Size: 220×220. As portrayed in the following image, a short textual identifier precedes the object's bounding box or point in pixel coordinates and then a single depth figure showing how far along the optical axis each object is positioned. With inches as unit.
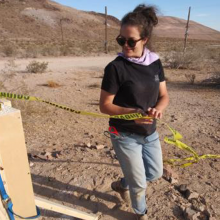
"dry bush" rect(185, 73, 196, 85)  333.5
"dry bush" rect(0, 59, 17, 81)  242.5
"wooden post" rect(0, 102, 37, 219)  47.6
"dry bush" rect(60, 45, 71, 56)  768.0
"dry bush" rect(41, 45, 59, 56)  743.7
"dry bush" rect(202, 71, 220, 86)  327.8
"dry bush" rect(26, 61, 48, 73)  390.3
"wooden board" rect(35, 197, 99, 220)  71.7
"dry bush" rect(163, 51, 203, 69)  480.2
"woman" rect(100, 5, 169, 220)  69.9
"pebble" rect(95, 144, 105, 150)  137.5
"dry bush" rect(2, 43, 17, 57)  684.7
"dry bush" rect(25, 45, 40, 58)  688.7
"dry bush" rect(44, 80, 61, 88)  292.8
